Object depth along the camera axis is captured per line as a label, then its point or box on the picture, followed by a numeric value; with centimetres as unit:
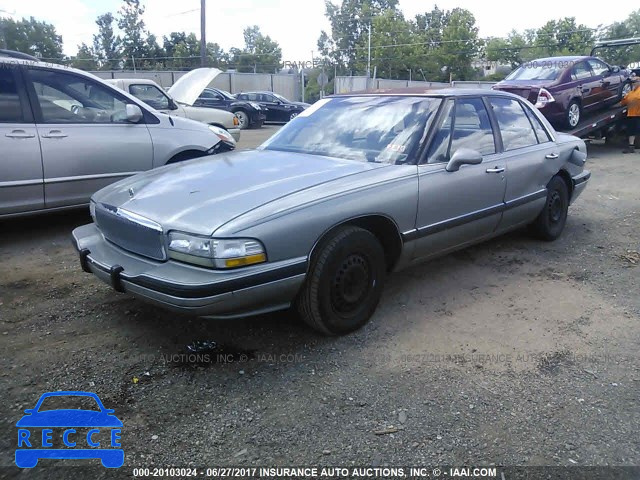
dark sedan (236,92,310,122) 2200
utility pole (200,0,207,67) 2664
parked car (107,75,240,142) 990
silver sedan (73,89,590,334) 272
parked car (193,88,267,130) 1988
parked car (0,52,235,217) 474
